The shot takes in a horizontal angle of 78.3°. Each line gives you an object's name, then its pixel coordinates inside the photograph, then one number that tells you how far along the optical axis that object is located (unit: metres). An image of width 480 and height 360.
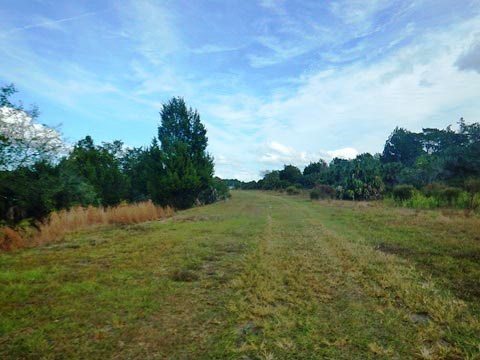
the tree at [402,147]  61.97
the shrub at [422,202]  18.22
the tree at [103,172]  27.12
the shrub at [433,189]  19.65
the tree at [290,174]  64.11
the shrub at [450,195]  17.94
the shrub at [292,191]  44.56
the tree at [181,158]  20.47
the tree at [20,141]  10.56
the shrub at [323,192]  30.97
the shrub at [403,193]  21.61
